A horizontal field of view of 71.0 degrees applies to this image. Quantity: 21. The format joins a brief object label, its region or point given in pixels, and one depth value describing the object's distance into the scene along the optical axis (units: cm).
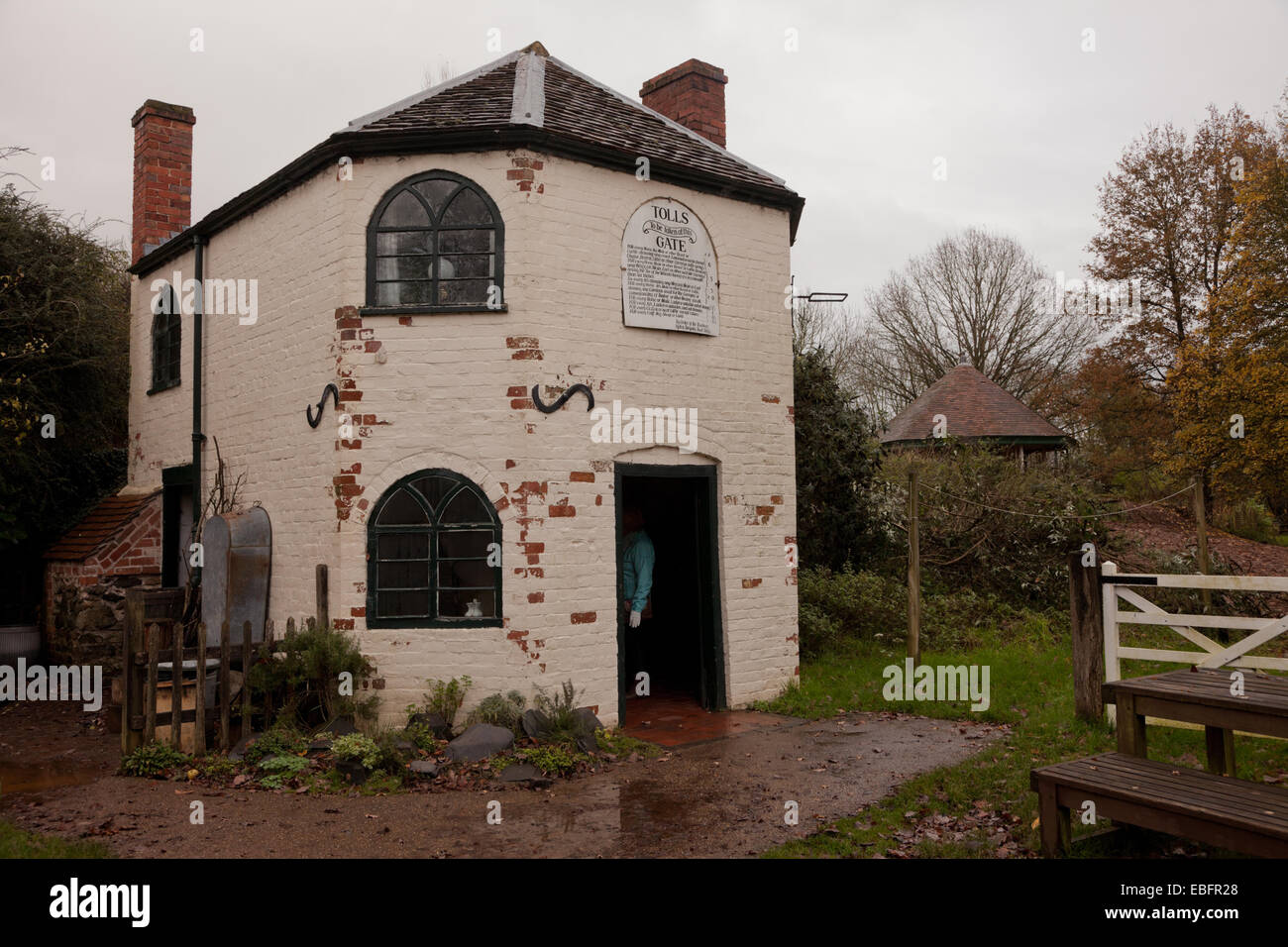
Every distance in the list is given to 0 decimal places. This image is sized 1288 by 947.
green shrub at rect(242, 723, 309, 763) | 767
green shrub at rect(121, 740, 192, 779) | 756
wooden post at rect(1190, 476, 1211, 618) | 1247
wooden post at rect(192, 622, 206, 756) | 758
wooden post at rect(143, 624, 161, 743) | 776
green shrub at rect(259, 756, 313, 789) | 731
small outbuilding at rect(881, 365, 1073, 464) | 2083
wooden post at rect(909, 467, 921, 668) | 1069
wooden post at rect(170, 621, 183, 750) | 776
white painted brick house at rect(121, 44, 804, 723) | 855
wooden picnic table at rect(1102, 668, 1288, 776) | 487
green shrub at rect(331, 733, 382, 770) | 735
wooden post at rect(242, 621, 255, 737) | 802
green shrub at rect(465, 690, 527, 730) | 820
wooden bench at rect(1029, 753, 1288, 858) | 403
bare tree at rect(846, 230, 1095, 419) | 3030
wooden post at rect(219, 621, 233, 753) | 770
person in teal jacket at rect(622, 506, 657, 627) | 984
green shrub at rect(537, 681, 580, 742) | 805
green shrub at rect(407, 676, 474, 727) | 826
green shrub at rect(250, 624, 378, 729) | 816
